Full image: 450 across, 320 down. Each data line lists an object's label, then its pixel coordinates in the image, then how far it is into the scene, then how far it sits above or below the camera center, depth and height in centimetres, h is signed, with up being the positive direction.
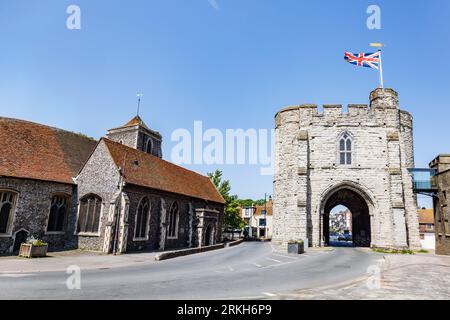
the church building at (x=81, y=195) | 1966 +134
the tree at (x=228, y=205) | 4644 +228
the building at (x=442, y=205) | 2391 +186
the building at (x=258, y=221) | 6575 -24
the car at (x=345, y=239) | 5256 -284
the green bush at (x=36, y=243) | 1733 -189
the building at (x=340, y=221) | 13773 +87
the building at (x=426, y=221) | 5358 +90
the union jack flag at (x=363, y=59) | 2802 +1558
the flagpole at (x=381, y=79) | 2938 +1435
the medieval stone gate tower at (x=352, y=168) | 2673 +521
